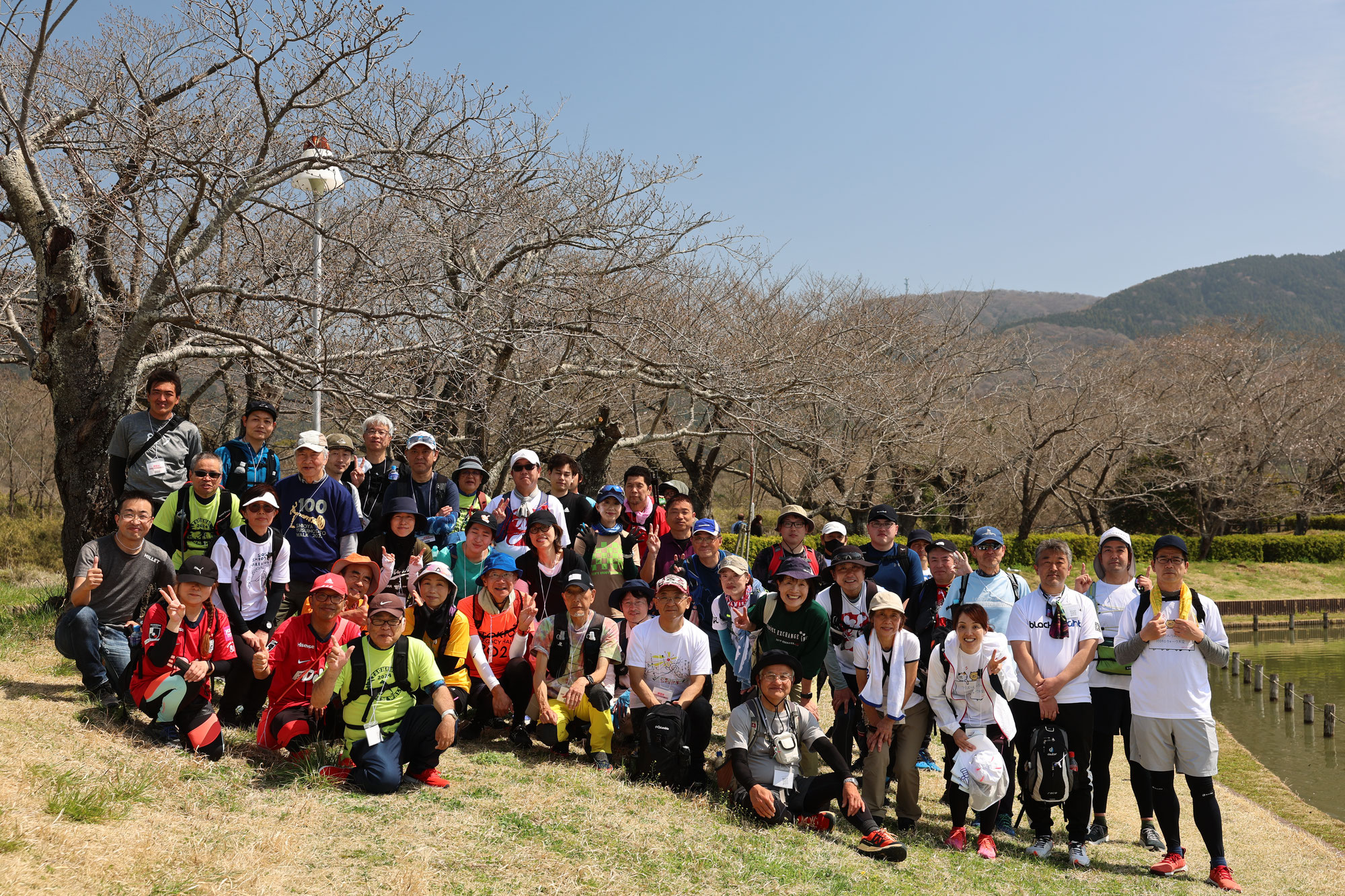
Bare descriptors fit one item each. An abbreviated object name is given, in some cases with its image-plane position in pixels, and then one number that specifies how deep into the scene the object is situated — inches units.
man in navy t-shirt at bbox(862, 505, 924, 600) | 252.4
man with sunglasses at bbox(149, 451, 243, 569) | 226.1
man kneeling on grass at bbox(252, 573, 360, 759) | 205.6
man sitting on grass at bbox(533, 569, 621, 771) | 235.6
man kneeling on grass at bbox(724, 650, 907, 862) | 205.6
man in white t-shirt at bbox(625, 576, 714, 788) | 227.9
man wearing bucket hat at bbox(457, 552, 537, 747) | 239.9
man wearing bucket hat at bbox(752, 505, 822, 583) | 250.2
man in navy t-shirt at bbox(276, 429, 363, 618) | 238.2
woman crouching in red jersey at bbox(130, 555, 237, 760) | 203.0
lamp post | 303.1
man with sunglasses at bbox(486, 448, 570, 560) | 262.4
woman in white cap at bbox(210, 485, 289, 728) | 220.1
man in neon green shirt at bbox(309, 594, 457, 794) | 196.7
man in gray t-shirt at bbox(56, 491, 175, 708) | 209.3
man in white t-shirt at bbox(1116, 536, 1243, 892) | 208.5
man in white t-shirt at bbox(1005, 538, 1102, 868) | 217.5
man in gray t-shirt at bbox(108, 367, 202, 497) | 245.3
